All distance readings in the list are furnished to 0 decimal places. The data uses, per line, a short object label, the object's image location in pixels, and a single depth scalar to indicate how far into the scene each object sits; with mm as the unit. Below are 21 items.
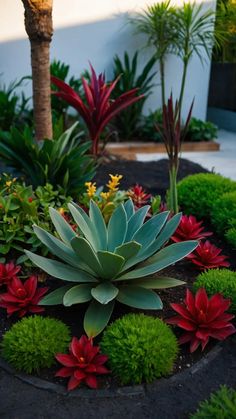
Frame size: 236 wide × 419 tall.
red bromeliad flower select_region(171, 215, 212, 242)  2875
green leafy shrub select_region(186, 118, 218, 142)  7422
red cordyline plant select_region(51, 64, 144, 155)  4996
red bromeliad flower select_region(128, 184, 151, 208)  3400
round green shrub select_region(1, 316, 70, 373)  1950
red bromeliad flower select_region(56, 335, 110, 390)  1867
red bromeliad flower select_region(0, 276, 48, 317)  2232
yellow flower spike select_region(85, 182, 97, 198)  2944
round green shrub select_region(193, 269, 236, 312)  2326
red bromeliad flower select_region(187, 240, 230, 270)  2699
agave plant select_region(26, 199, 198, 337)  2125
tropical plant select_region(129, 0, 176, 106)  6766
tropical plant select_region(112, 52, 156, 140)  7094
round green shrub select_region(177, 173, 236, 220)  3637
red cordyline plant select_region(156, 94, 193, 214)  2926
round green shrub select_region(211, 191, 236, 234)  3250
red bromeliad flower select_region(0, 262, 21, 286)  2455
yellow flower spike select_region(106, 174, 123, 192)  2944
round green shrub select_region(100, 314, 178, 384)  1877
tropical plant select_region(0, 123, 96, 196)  3471
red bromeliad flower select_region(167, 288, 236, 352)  2072
